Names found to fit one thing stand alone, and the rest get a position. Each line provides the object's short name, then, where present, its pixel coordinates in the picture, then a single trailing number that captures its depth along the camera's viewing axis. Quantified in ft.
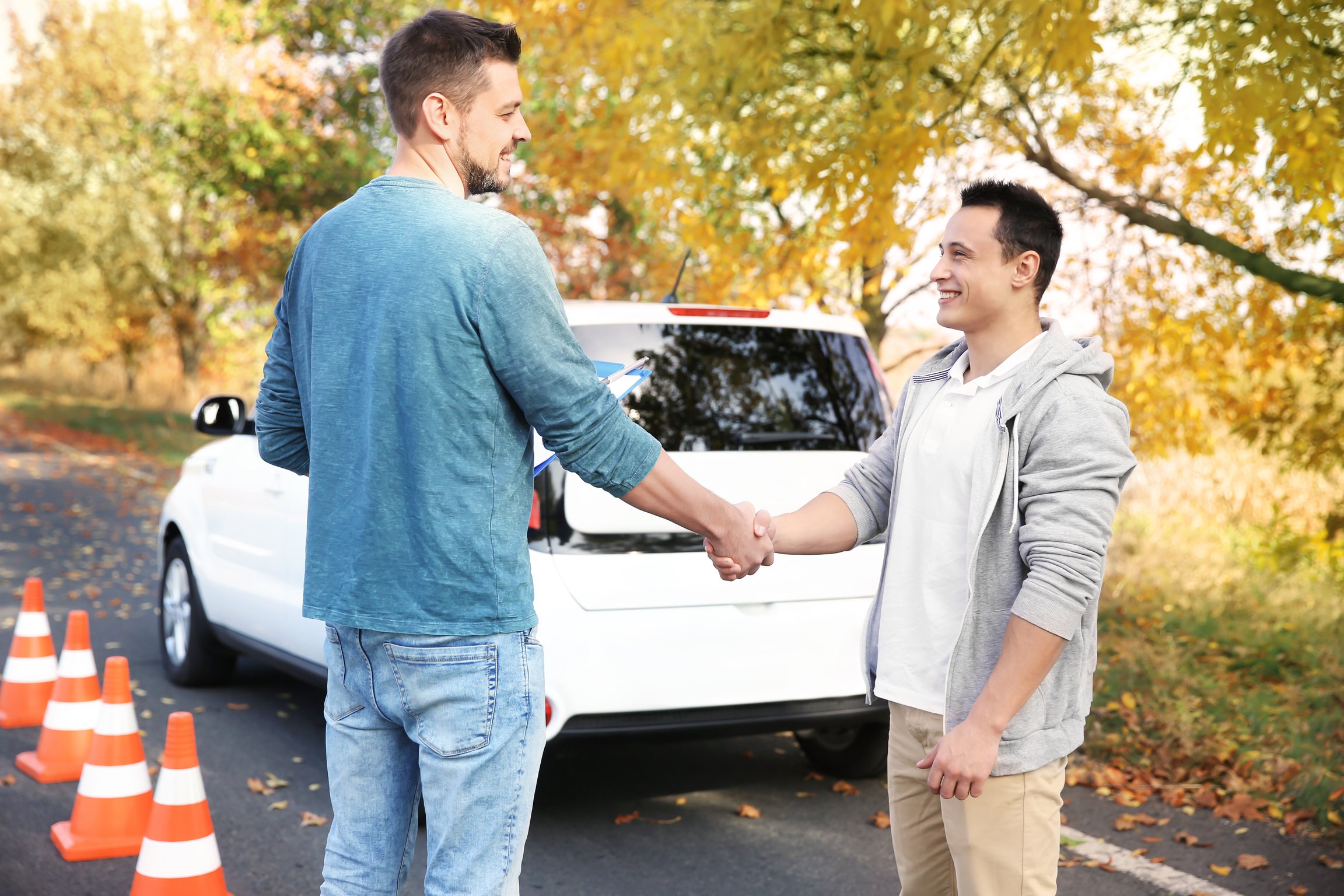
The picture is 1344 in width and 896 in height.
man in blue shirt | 6.84
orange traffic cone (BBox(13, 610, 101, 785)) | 16.55
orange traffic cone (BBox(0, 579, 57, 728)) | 18.79
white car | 13.16
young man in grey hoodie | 7.32
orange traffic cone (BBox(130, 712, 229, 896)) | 11.71
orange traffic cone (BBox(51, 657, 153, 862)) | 13.98
